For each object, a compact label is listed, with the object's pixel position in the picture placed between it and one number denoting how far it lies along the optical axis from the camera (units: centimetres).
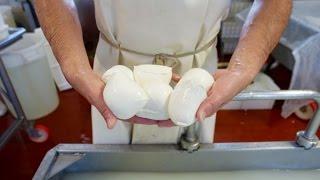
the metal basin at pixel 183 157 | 75
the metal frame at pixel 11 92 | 132
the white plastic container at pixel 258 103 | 190
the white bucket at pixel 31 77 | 161
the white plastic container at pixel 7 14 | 192
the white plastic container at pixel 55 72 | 188
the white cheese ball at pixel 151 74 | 58
